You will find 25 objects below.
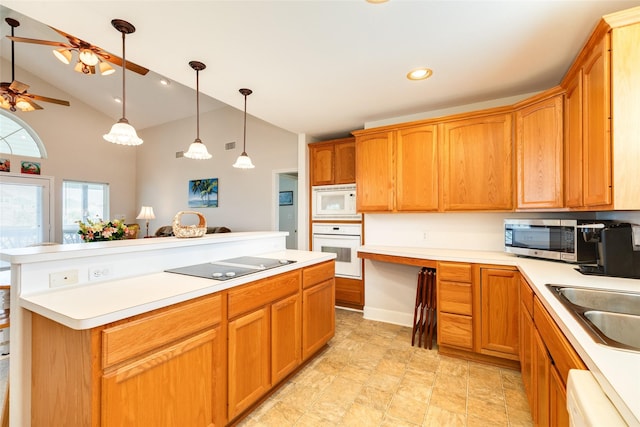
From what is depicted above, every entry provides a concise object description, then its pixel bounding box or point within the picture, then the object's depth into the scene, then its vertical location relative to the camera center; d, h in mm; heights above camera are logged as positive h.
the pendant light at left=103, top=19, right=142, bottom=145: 1924 +564
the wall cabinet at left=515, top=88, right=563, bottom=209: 2158 +500
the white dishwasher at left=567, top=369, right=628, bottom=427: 643 -484
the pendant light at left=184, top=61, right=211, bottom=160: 2477 +569
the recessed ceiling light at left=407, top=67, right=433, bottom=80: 2275 +1187
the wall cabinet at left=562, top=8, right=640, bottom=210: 1383 +542
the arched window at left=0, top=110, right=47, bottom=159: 5367 +1521
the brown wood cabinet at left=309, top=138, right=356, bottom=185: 3760 +731
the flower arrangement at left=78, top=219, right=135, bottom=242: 2974 -189
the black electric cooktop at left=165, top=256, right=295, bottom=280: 1702 -384
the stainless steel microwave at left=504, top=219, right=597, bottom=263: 1966 -221
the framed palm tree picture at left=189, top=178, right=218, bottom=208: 5930 +462
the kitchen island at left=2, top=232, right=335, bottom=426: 1082 -578
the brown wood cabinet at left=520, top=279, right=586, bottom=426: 1016 -707
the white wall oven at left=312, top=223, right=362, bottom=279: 3707 -425
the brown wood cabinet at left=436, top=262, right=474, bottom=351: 2441 -839
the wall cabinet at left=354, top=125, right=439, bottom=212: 2914 +491
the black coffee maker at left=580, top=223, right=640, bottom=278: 1635 -222
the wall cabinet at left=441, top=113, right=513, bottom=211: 2580 +484
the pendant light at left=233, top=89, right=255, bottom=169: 2828 +531
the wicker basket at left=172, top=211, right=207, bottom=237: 2150 -129
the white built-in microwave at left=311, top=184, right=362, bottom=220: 3713 +156
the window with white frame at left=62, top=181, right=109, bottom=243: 6090 +228
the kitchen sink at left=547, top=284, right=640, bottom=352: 1022 -435
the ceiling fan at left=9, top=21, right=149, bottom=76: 2889 +1793
